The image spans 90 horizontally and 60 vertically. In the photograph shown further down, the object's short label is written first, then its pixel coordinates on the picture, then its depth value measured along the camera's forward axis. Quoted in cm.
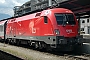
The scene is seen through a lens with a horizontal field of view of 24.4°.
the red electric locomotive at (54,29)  1576
